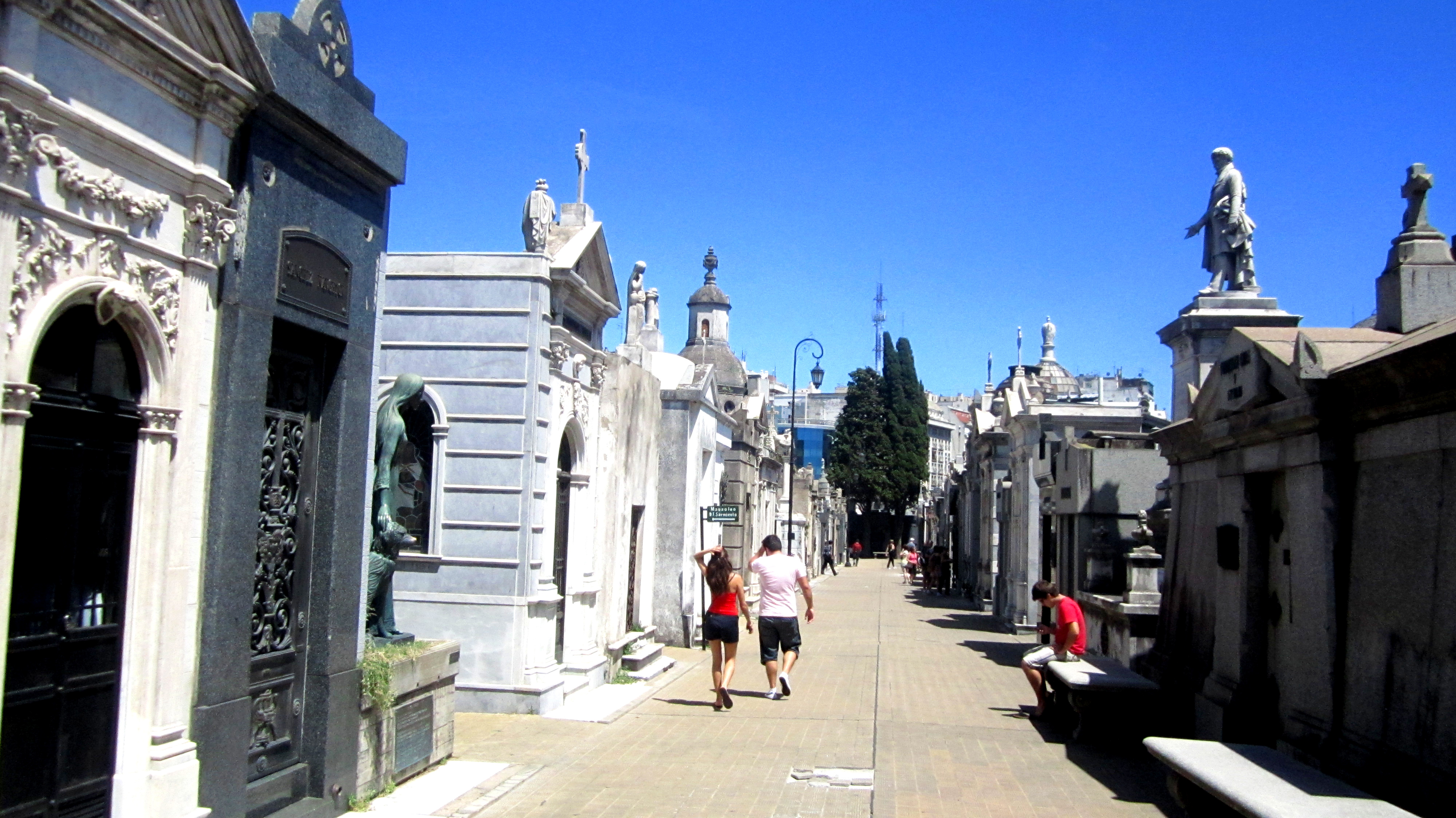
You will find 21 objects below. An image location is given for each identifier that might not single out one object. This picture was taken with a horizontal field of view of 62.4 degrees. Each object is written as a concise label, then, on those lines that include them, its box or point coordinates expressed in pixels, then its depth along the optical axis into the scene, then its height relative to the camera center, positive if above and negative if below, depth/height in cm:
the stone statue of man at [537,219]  1127 +264
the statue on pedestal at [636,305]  1733 +291
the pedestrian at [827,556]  5025 -187
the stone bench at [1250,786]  563 -131
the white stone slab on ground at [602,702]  1098 -194
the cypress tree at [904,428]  7331 +532
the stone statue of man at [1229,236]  1288 +313
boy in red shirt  1088 -105
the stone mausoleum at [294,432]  579 +32
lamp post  3322 +352
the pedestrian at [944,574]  3547 -171
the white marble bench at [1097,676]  982 -130
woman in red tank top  1160 -107
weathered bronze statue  818 -18
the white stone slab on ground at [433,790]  719 -187
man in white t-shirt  1205 -95
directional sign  1738 -8
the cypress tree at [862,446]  7344 +416
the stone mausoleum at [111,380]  457 +45
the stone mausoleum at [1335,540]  609 -6
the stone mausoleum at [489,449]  1080 +46
